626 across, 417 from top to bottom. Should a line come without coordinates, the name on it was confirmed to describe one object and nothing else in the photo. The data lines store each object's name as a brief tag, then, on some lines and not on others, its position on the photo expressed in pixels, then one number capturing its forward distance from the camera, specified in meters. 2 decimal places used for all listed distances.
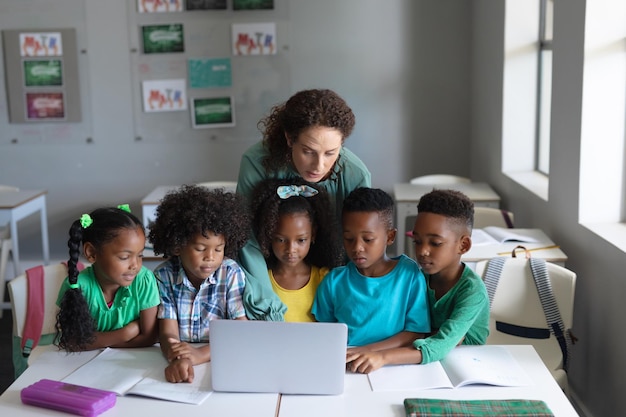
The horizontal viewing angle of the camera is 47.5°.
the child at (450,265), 1.97
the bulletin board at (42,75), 5.02
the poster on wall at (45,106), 5.09
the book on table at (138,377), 1.67
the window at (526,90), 4.08
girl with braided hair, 1.94
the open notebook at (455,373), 1.69
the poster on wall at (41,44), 5.01
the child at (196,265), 1.96
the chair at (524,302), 2.52
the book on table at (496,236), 3.10
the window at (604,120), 2.76
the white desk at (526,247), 2.86
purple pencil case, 1.57
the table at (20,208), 4.08
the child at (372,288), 1.97
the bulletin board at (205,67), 5.00
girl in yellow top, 2.10
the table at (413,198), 4.06
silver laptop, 1.58
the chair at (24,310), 2.42
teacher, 2.03
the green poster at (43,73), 5.05
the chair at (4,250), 4.29
